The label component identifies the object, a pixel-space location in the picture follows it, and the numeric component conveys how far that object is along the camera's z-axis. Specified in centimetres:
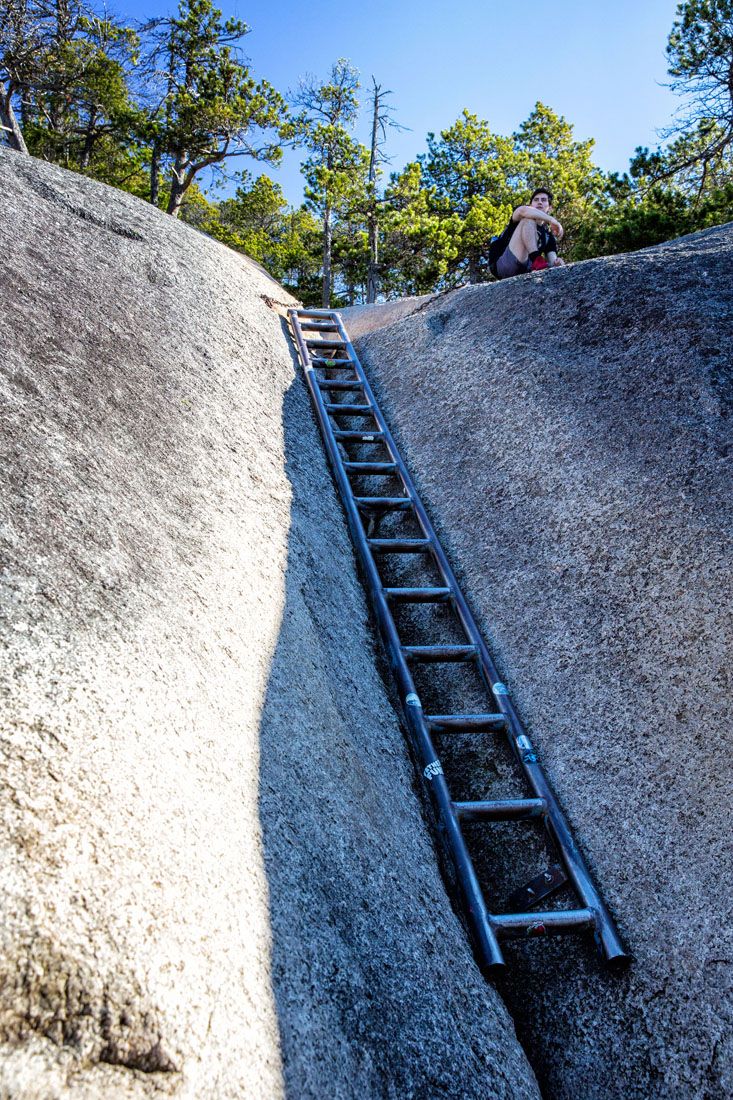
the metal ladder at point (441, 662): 411
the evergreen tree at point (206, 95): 2489
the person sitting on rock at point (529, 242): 1038
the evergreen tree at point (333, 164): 2798
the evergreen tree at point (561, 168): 3184
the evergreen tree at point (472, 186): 2845
